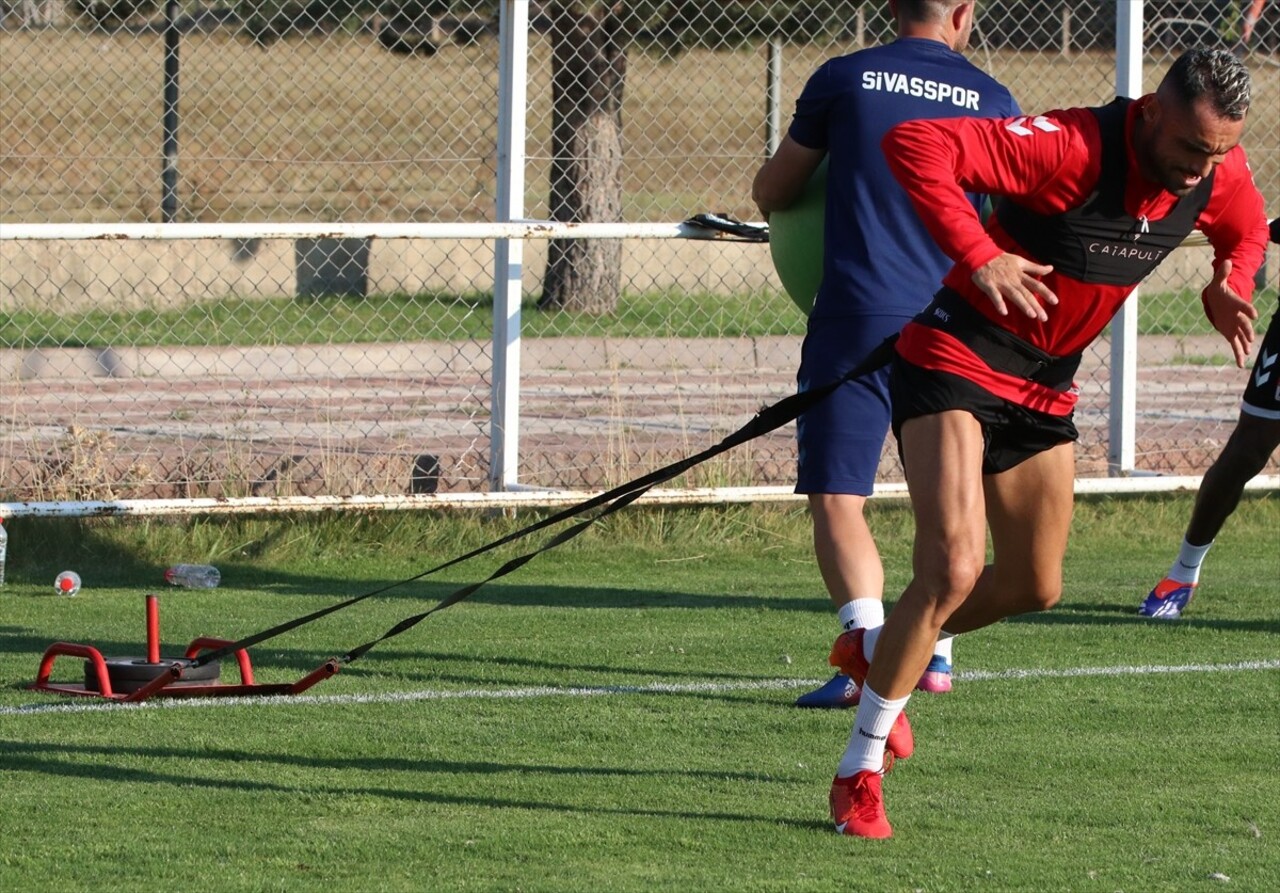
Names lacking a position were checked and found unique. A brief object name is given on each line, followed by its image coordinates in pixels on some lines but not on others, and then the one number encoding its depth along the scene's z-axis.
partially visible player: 14.85
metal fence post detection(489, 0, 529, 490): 17.61
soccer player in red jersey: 8.51
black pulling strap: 9.93
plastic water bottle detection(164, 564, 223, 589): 16.37
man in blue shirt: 11.15
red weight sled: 11.70
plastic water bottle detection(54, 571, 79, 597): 15.72
